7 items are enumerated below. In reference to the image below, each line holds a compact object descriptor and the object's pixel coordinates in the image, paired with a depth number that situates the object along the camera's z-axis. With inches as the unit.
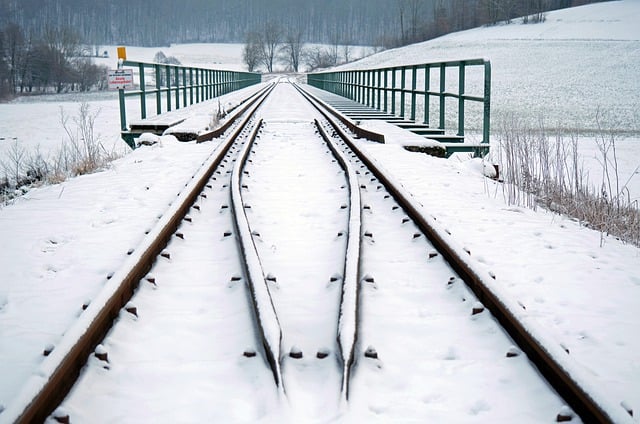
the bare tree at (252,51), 5260.8
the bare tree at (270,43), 5989.2
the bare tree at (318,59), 5064.0
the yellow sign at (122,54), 526.1
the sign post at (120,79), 479.2
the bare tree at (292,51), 5984.3
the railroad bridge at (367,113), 428.1
